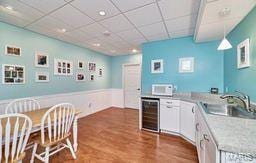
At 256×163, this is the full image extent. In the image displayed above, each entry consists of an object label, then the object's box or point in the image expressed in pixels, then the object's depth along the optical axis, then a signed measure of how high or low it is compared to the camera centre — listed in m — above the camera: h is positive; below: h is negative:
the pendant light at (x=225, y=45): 1.71 +0.50
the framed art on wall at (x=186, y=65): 3.13 +0.41
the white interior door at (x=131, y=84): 5.45 -0.16
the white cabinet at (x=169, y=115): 2.79 -0.81
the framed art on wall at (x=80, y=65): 4.14 +0.55
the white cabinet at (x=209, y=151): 0.82 -0.57
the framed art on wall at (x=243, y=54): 1.75 +0.40
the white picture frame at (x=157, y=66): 3.49 +0.42
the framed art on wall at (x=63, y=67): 3.43 +0.40
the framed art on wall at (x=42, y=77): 3.01 +0.09
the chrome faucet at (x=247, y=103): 1.57 -0.29
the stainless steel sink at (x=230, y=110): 1.47 -0.43
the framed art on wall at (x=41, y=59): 3.00 +0.53
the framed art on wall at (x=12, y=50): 2.50 +0.64
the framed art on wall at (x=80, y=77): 4.12 +0.13
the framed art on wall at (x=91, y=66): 4.60 +0.56
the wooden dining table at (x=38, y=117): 1.62 -0.54
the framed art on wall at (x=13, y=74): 2.45 +0.14
